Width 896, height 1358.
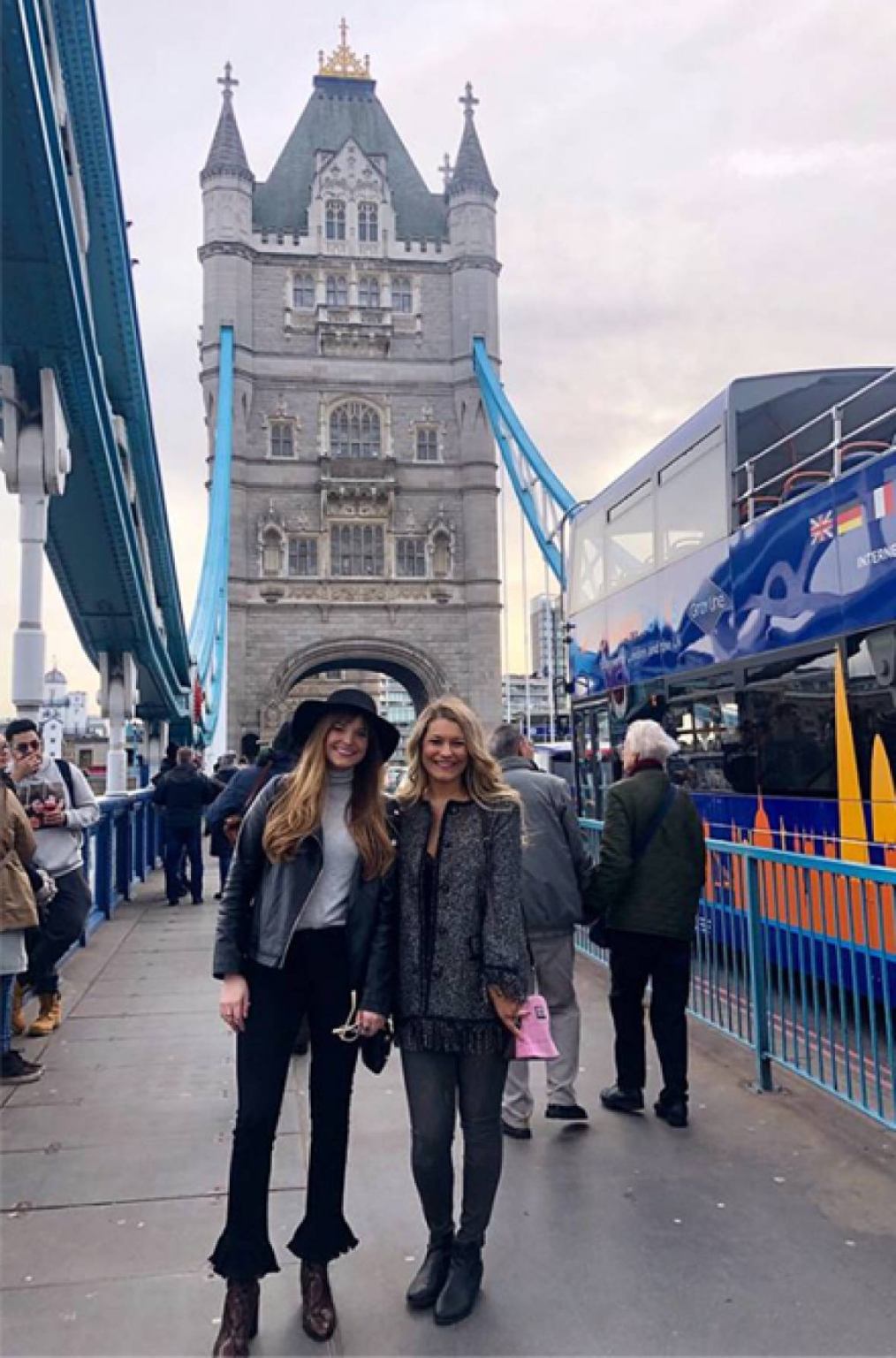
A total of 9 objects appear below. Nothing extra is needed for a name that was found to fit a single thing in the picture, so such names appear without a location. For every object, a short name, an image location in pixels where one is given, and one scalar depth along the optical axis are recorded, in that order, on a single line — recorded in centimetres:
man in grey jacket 374
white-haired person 374
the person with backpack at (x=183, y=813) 946
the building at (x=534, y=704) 5223
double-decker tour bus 536
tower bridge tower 3788
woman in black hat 243
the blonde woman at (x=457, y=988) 248
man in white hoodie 488
